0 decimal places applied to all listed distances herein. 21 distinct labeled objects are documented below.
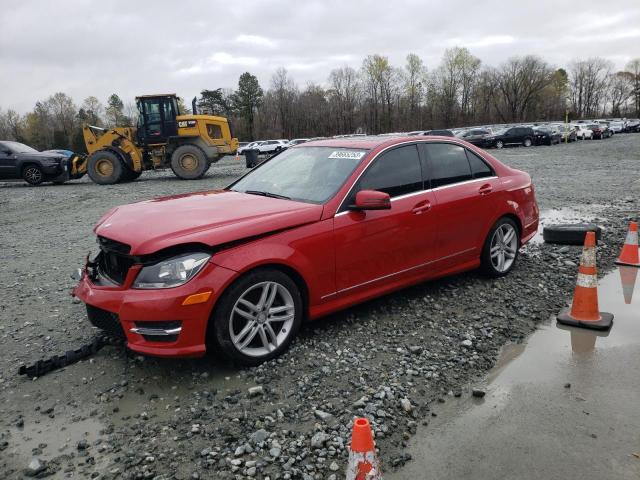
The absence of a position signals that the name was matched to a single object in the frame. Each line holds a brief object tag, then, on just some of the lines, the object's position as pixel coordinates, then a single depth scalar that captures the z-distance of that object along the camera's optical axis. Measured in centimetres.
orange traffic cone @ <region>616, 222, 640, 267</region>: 623
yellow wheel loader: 1869
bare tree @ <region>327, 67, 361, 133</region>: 9012
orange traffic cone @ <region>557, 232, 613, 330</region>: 443
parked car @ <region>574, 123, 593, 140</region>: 4616
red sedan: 343
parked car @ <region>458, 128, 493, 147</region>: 3722
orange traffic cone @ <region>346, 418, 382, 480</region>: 203
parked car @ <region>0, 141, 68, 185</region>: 1869
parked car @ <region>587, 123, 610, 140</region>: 4766
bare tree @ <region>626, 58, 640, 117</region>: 10875
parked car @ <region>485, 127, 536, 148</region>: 3766
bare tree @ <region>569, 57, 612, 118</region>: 11306
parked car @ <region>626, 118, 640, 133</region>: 6563
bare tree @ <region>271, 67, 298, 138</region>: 8700
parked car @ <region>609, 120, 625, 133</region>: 6132
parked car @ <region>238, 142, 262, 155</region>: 4272
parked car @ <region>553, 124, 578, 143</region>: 4379
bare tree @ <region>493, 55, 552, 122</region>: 9444
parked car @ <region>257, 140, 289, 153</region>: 4447
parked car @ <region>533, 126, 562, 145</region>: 3809
